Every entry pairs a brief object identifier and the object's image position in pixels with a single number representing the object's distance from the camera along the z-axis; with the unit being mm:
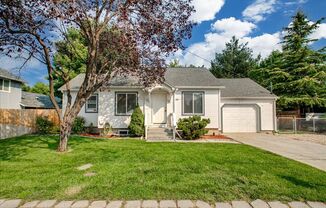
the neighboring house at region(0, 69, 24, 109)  19906
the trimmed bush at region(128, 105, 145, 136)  12562
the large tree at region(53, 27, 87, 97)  9480
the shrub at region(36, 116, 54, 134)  13898
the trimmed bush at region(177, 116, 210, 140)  12000
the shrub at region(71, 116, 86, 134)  13464
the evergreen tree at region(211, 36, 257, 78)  31672
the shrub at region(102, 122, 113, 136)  13355
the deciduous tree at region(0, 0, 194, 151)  6859
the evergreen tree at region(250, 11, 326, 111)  18922
